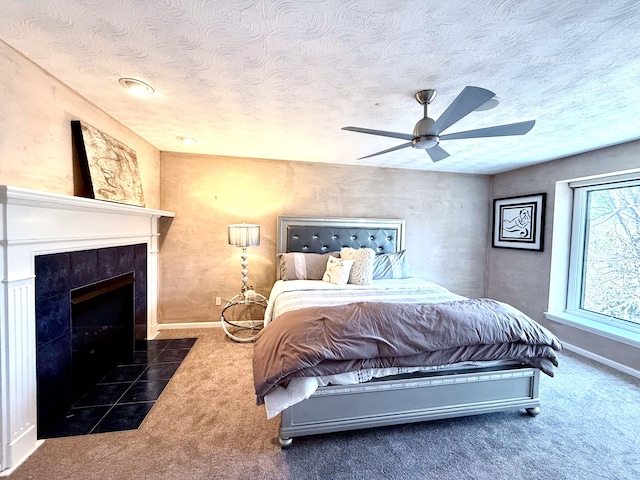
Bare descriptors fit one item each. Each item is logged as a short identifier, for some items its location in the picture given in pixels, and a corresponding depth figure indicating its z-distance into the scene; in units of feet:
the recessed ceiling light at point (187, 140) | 9.39
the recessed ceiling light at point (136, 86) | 5.70
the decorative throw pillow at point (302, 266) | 10.74
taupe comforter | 5.22
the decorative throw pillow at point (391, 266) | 11.32
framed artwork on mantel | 6.55
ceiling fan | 4.29
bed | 5.24
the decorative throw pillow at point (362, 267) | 10.21
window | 9.16
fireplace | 4.61
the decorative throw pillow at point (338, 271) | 10.10
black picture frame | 11.50
